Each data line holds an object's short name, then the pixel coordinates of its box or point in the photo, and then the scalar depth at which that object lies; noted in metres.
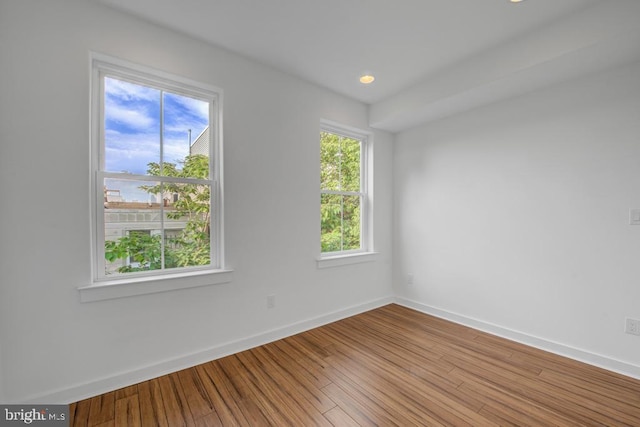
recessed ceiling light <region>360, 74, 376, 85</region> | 2.81
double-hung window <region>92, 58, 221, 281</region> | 1.98
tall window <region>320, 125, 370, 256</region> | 3.26
